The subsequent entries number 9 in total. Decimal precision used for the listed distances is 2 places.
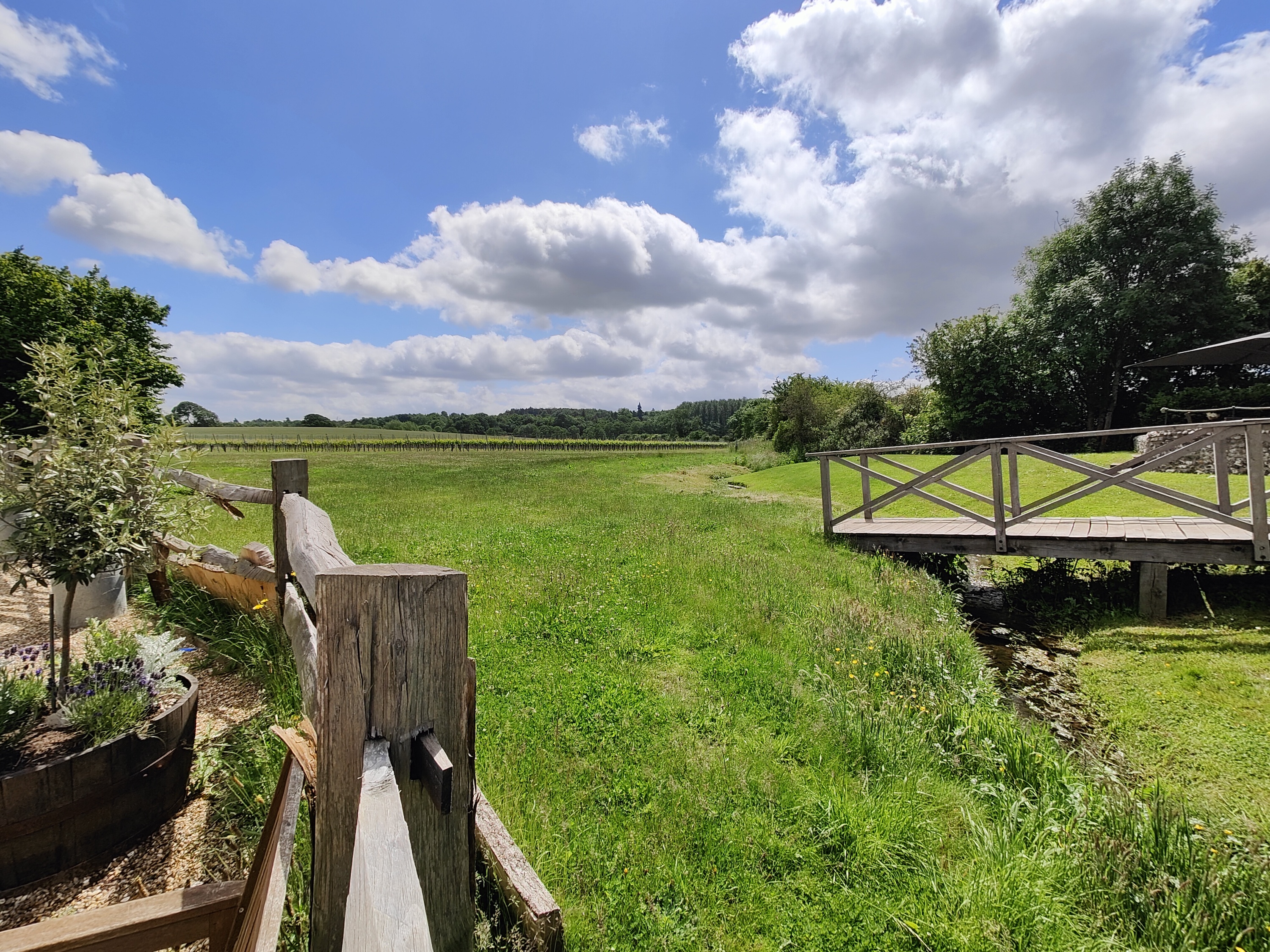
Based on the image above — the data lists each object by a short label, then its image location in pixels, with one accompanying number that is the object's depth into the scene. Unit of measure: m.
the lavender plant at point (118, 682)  2.81
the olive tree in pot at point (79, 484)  3.00
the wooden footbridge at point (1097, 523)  6.44
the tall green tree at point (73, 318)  15.22
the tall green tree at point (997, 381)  25.09
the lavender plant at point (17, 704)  2.71
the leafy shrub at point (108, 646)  3.19
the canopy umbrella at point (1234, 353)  8.61
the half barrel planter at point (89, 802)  2.48
